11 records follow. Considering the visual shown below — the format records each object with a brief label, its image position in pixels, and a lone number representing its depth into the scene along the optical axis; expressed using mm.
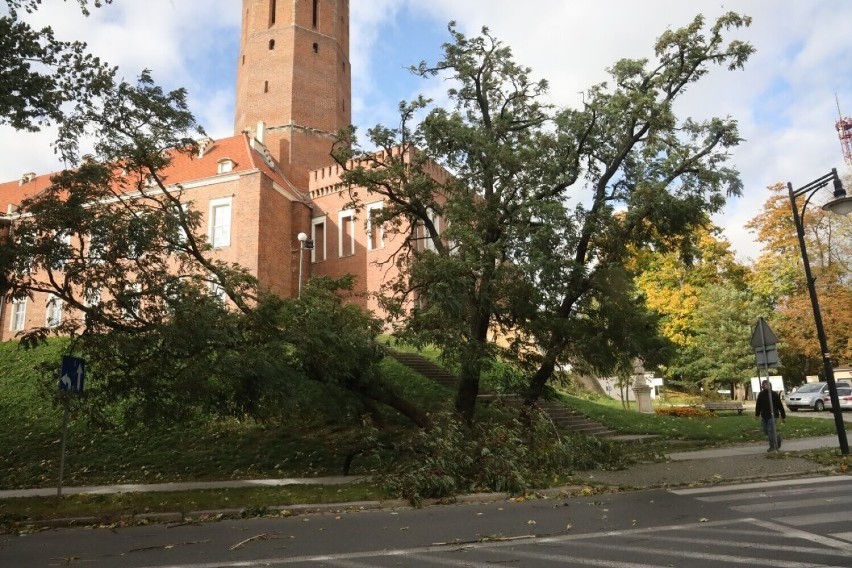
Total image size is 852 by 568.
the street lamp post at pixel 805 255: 12039
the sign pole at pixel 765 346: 13469
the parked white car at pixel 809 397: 31144
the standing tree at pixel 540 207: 14031
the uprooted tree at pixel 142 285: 10820
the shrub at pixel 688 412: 25016
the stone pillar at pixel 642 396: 27359
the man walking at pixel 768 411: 14047
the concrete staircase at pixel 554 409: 18925
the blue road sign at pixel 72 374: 10758
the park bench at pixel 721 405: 27672
